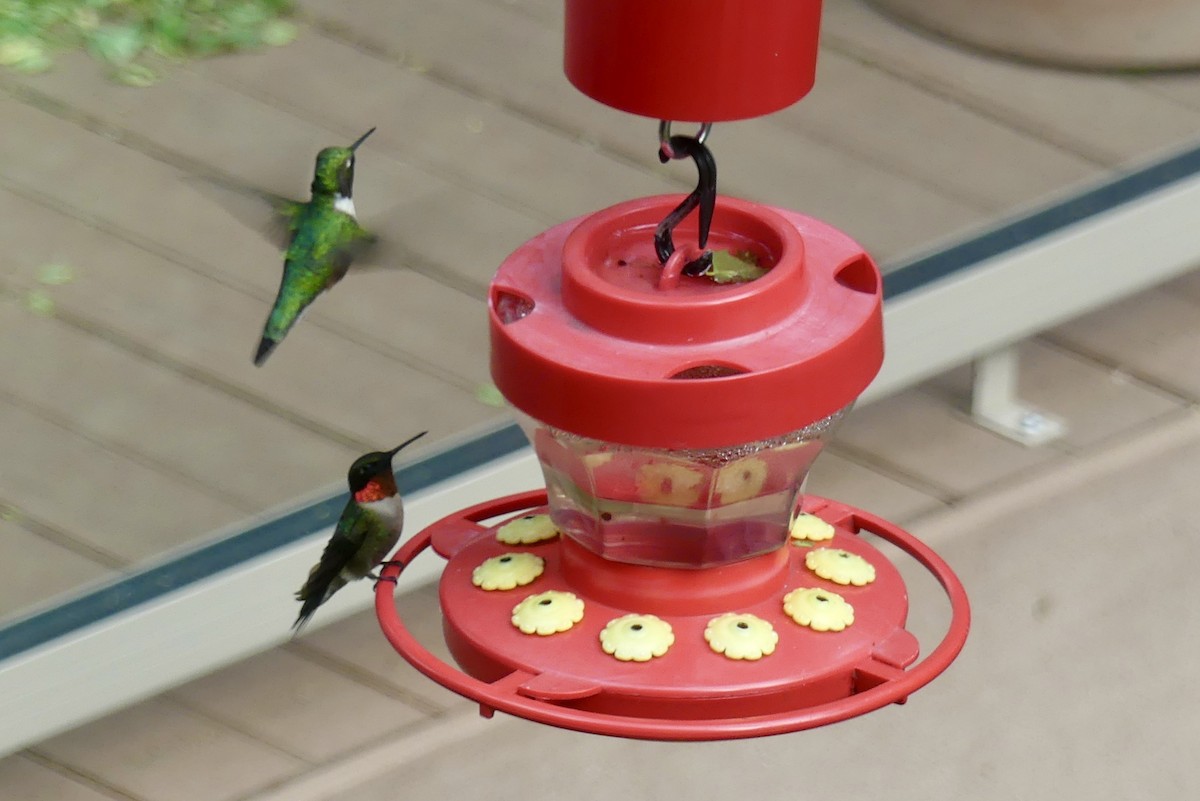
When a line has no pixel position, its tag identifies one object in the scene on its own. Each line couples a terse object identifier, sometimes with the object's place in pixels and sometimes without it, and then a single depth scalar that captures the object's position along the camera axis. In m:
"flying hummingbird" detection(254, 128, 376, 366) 6.12
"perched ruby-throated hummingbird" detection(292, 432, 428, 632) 6.07
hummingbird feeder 5.81
